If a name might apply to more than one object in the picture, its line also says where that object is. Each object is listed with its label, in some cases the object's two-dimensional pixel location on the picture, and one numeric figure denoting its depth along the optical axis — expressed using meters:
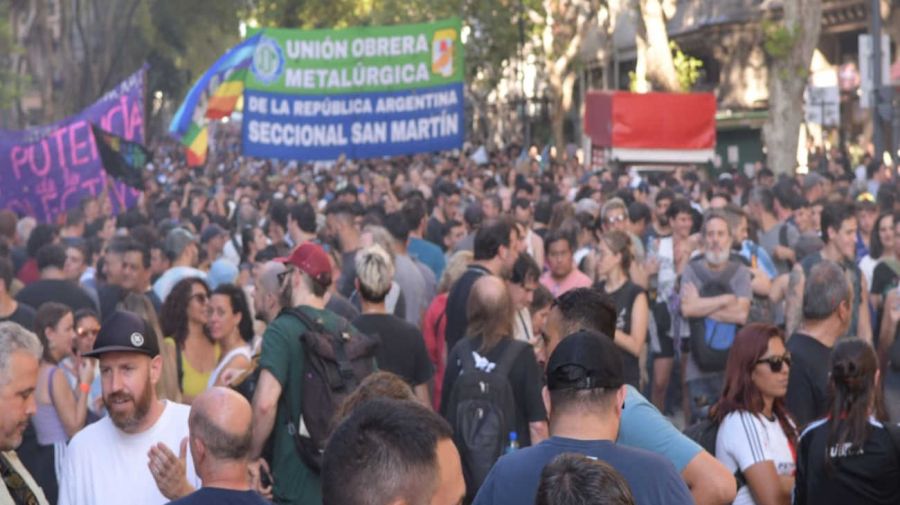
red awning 33.27
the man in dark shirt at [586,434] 6.94
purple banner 26.41
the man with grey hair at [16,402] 8.03
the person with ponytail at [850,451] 9.35
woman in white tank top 12.79
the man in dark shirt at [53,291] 15.93
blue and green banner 31.94
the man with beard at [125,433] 8.77
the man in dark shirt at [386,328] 12.94
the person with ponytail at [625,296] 14.89
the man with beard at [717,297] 16.01
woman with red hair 9.56
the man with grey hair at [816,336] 11.74
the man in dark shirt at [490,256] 14.25
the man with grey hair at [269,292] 11.15
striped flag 30.93
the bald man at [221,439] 7.71
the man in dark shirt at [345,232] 18.13
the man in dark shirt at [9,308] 14.43
